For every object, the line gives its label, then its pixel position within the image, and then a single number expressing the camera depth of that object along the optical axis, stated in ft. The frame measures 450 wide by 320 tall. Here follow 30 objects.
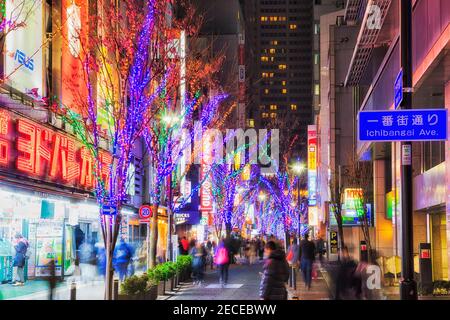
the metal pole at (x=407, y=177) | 39.06
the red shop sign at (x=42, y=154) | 68.08
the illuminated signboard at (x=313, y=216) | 208.33
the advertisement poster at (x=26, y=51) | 70.69
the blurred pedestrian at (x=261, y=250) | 178.03
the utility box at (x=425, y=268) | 66.13
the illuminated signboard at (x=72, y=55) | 89.61
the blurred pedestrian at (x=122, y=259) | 79.82
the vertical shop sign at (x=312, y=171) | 249.14
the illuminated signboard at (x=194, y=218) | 195.63
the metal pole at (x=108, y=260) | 54.03
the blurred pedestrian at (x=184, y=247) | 119.44
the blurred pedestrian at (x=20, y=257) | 72.38
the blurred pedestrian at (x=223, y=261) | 83.15
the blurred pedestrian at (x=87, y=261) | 85.87
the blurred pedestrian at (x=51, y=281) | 49.58
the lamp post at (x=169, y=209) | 94.00
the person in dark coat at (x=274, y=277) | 40.40
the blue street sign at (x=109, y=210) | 58.75
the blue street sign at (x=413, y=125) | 39.78
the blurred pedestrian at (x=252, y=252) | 162.26
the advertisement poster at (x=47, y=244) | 81.97
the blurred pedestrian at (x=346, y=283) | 55.88
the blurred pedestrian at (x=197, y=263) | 90.58
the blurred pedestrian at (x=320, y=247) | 154.40
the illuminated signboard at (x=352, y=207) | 138.41
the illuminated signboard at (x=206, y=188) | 164.04
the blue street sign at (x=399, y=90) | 40.88
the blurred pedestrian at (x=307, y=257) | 80.07
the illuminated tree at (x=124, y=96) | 59.31
